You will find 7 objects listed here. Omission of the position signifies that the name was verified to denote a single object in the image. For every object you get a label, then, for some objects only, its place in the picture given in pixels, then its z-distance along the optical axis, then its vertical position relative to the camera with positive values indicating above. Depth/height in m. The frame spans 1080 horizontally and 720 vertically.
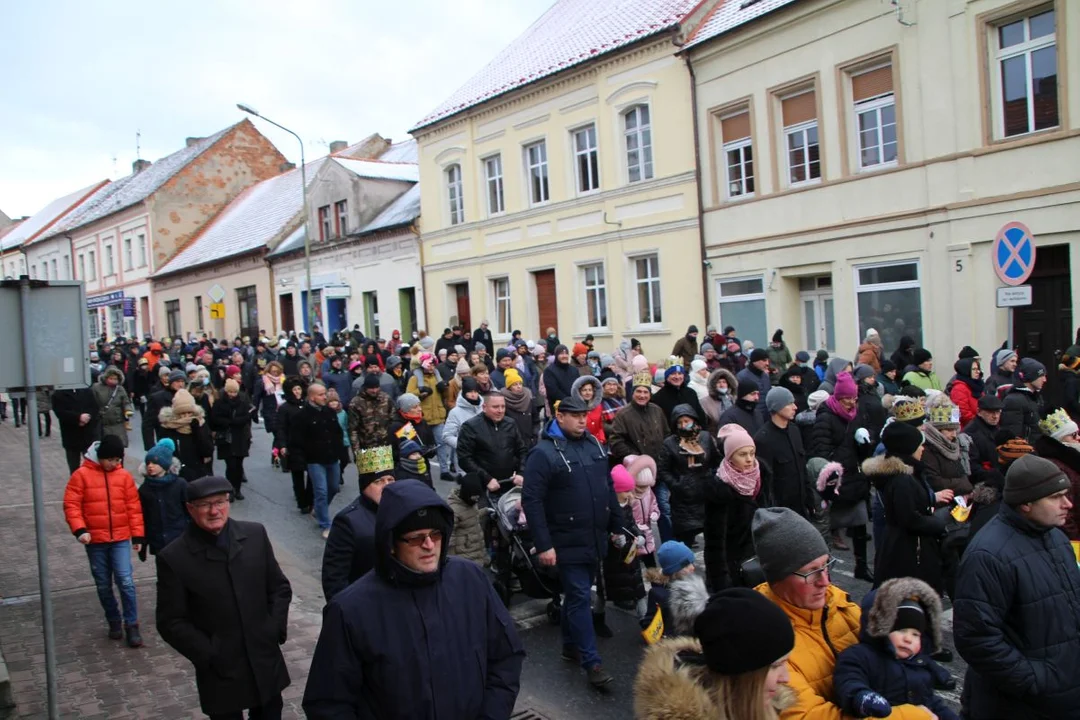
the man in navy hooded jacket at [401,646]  3.06 -1.02
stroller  7.22 -1.79
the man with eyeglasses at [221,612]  4.71 -1.34
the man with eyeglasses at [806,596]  3.19 -0.99
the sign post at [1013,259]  9.91 +0.45
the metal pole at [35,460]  5.84 -0.62
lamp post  25.28 +3.52
